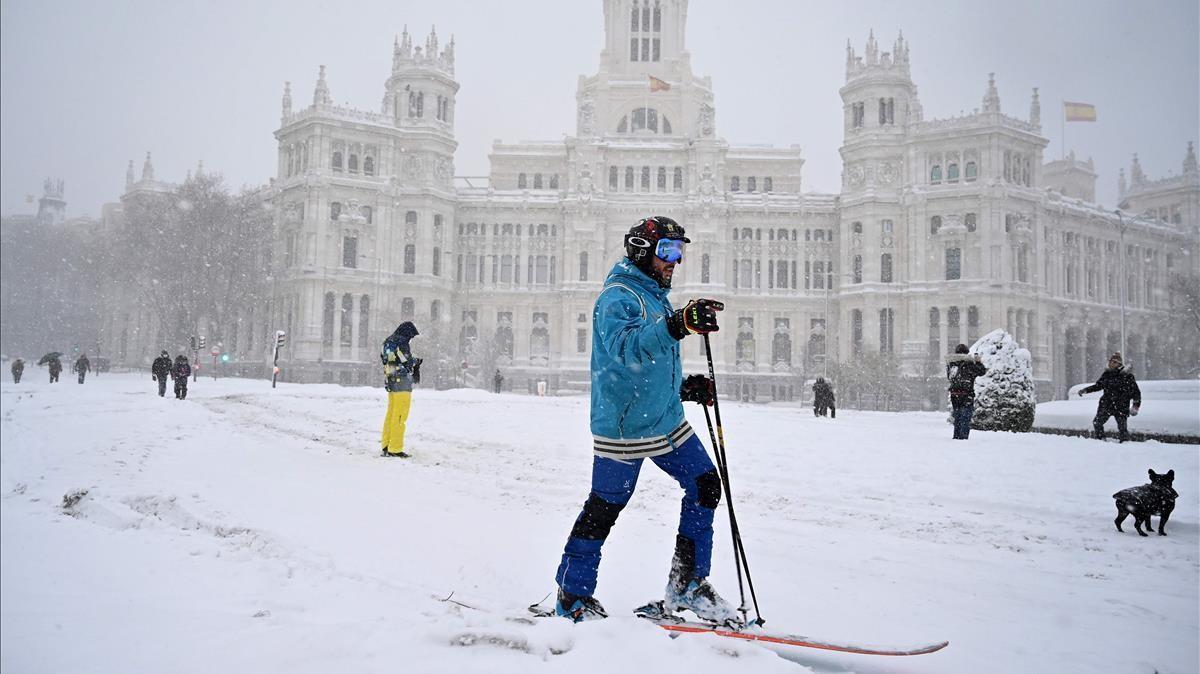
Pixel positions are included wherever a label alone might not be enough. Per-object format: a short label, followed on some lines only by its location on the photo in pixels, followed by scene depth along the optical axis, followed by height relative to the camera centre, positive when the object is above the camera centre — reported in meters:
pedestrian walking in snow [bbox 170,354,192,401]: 20.17 -0.46
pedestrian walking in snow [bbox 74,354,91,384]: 29.52 -0.34
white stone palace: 52.09 +9.99
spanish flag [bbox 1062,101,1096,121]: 43.88 +16.15
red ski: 3.23 -1.23
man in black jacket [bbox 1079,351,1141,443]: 12.26 -0.27
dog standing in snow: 6.52 -1.14
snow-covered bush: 15.86 -0.44
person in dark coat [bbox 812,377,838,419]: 23.11 -0.96
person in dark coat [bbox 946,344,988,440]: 13.23 -0.27
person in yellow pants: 9.97 -0.37
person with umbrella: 27.21 -0.25
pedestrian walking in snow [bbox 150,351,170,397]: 20.92 -0.34
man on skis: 3.50 -0.39
